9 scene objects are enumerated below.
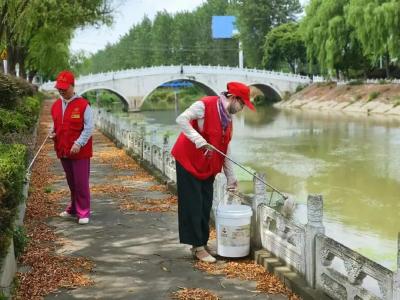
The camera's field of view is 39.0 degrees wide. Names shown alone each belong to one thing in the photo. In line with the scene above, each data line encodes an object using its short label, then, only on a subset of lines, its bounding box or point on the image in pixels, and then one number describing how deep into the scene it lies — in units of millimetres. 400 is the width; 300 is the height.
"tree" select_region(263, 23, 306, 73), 48375
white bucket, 4586
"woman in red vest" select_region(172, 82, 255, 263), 4453
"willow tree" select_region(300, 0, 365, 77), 36875
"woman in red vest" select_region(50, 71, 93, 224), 5684
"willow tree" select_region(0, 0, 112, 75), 12966
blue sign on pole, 59656
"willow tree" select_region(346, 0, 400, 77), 30312
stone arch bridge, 44275
